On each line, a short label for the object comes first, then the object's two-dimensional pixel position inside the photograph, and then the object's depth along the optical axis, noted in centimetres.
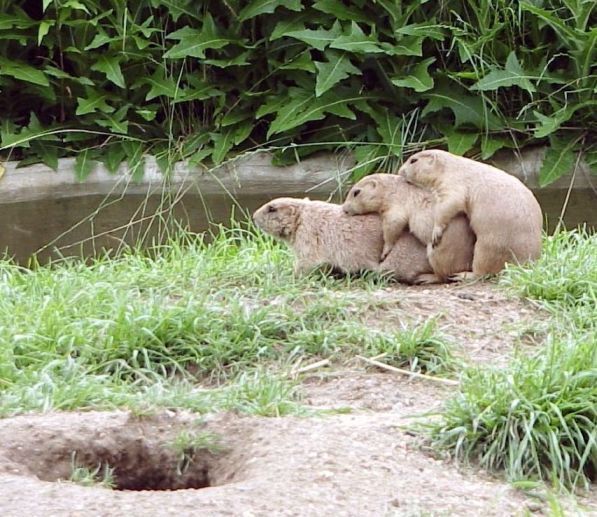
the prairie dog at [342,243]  1230
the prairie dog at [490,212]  1192
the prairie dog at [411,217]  1216
